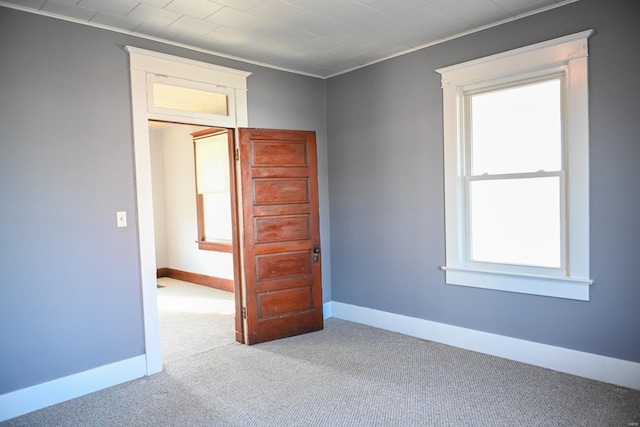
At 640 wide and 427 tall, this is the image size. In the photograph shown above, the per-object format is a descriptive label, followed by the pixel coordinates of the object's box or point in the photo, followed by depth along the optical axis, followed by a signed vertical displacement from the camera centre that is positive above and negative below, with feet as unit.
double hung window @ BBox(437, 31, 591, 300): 10.09 +0.52
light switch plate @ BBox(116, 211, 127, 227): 10.77 -0.38
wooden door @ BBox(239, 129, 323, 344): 13.16 -1.20
